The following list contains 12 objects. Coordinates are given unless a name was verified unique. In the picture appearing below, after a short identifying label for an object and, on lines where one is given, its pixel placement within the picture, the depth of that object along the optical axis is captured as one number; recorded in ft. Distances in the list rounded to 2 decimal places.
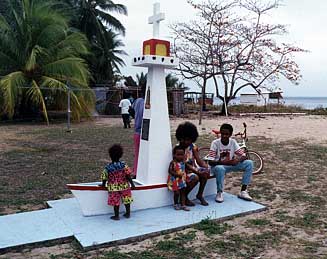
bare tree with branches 74.28
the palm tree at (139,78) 82.27
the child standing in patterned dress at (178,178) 14.17
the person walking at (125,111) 43.09
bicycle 20.84
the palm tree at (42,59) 50.88
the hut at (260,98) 87.37
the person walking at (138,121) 16.98
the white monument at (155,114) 14.62
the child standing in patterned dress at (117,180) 12.89
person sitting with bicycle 15.40
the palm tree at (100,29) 82.84
